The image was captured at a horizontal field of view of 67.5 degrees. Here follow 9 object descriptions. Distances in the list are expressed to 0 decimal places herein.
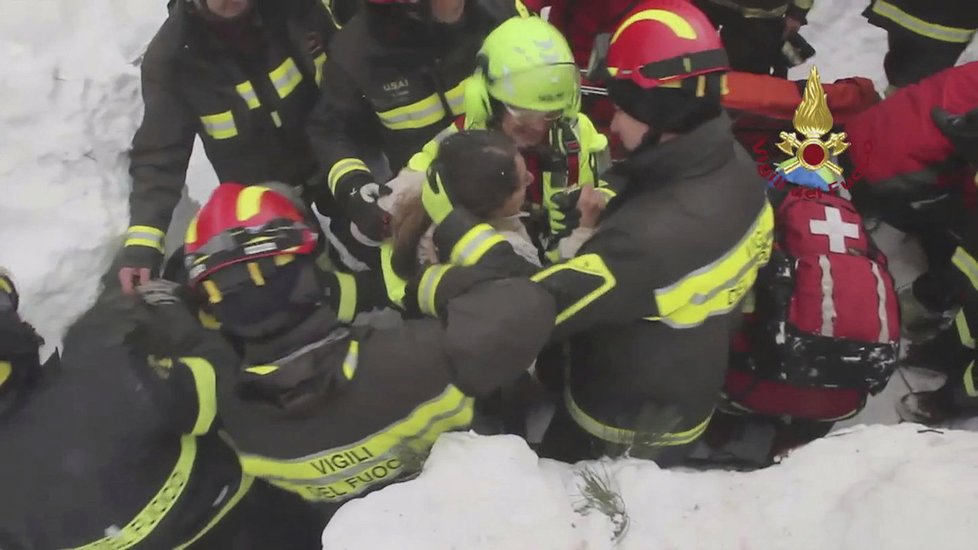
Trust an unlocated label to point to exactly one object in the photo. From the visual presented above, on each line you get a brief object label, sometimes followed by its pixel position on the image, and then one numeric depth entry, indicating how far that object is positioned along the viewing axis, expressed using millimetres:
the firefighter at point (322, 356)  1369
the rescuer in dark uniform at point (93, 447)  1497
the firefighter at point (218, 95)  2314
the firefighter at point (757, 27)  3266
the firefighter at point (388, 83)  2375
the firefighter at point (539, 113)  2080
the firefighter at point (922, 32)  2879
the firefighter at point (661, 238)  1649
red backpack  2025
